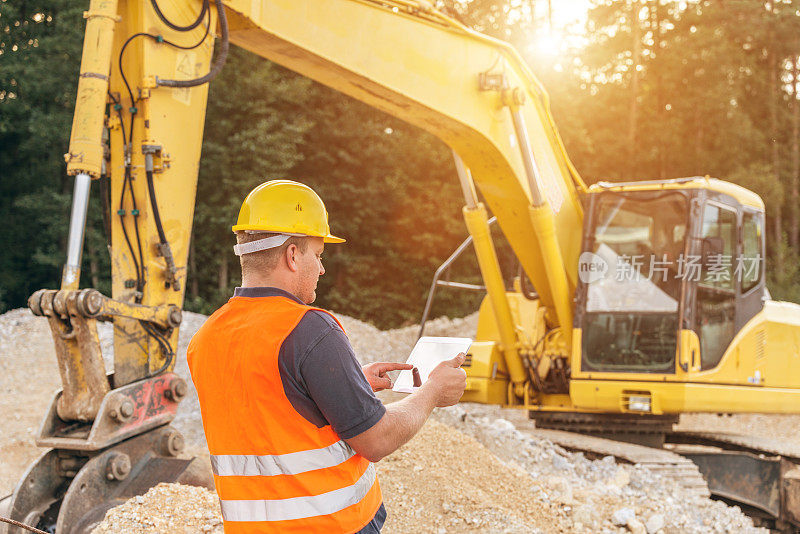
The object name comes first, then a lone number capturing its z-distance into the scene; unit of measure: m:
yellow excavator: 3.75
